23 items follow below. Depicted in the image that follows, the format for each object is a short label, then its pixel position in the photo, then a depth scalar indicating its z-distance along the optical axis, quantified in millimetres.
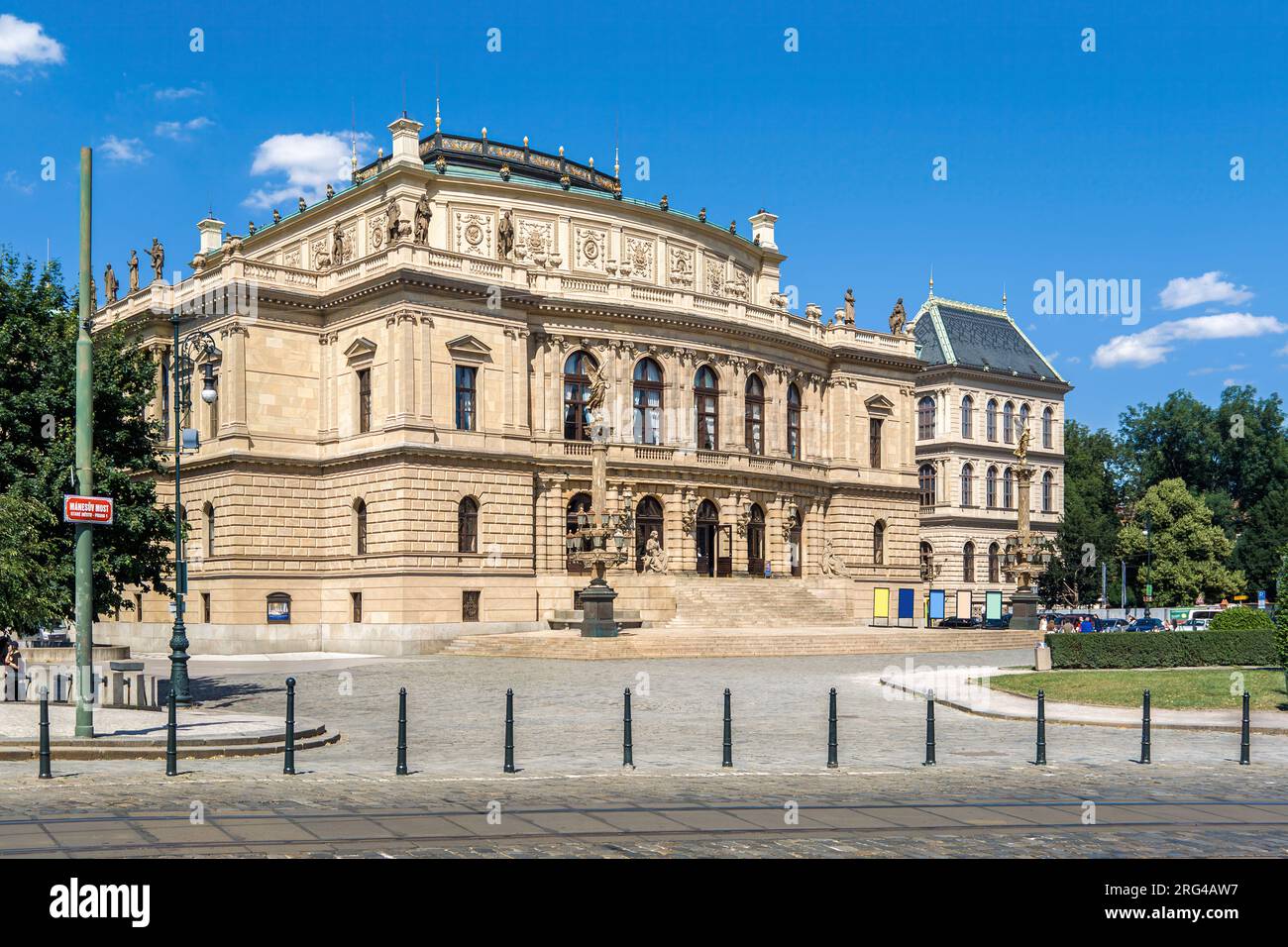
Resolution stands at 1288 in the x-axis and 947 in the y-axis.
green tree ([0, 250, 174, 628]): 30609
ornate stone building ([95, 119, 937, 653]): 57656
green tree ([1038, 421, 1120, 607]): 97688
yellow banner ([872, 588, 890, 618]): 60688
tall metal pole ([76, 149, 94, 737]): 19750
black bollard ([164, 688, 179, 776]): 17047
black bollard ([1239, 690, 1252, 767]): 19422
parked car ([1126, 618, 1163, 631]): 64500
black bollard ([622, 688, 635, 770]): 18359
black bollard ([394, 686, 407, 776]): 17422
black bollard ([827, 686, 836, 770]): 18388
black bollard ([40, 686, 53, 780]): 16253
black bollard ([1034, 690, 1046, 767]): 19012
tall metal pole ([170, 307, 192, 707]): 27250
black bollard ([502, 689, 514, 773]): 17812
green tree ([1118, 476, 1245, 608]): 97688
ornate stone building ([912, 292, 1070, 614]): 100375
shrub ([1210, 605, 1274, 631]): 38438
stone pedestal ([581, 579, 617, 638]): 49500
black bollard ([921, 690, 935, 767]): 18438
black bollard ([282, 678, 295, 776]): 17141
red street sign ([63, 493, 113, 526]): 19406
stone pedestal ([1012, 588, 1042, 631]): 62094
